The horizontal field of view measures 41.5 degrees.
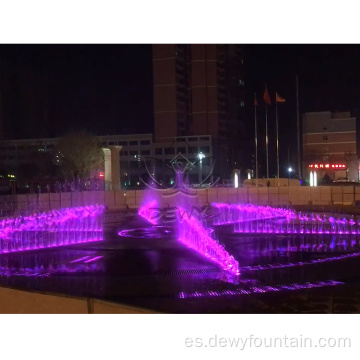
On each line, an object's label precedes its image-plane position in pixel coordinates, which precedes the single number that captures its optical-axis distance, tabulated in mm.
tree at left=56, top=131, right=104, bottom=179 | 43625
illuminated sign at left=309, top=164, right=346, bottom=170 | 68125
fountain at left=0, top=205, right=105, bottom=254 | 11991
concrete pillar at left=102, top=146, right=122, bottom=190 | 28116
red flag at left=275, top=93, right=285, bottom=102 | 30469
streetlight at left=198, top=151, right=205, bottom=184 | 57438
